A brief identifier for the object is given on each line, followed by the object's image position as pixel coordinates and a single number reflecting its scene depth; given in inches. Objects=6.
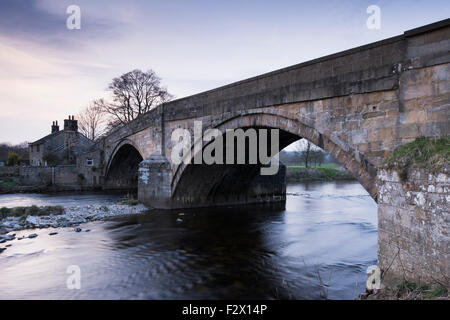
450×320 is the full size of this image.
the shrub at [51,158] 1121.2
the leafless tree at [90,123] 1788.9
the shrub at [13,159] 1216.2
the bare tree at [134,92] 1219.9
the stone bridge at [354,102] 203.5
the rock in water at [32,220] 462.0
